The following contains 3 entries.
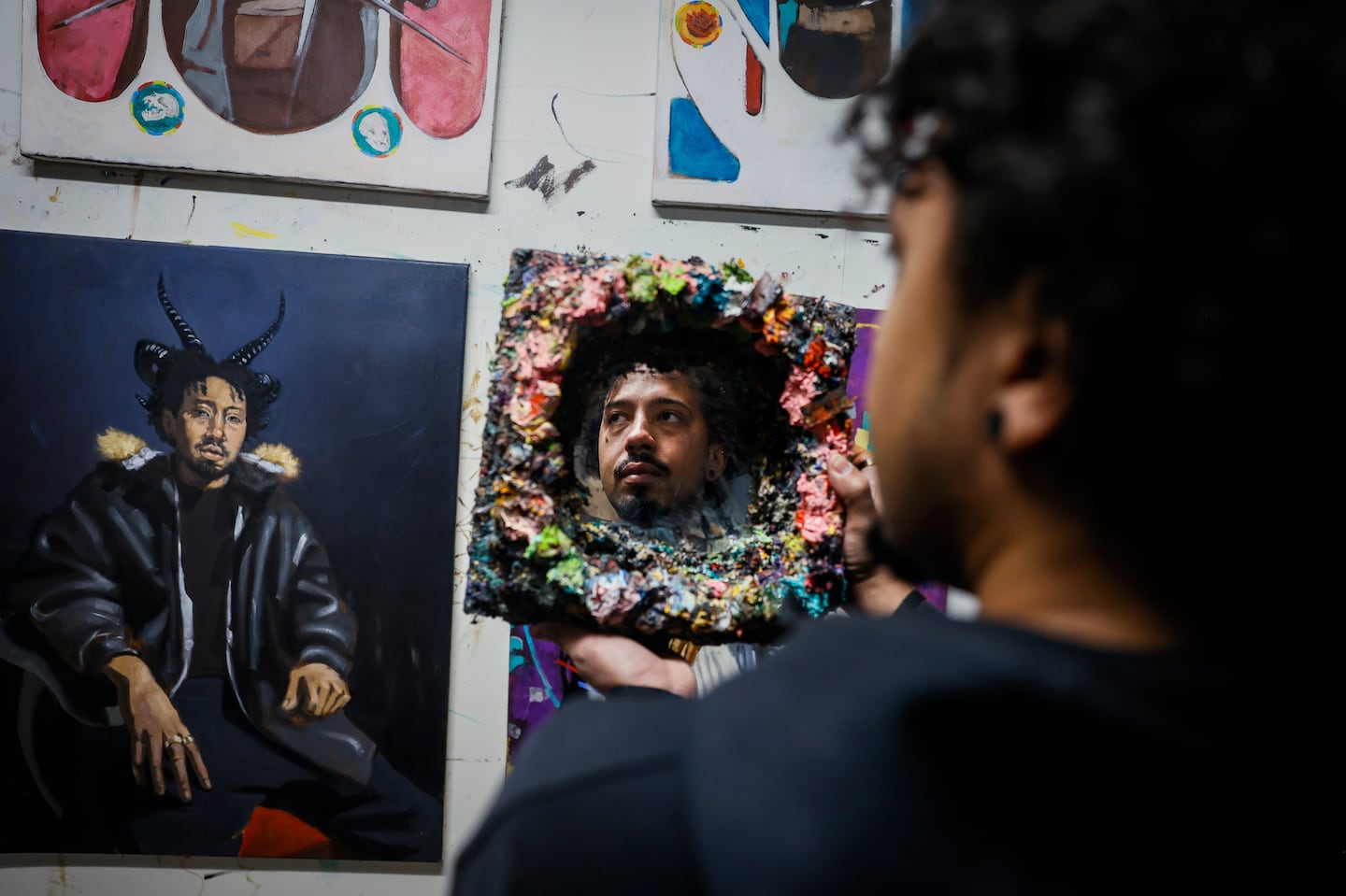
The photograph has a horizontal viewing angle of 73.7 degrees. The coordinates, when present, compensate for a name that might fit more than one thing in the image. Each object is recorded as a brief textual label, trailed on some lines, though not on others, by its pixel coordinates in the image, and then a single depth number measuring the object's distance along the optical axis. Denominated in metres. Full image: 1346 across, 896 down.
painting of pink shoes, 1.47
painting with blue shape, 1.53
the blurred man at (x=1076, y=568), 0.30
